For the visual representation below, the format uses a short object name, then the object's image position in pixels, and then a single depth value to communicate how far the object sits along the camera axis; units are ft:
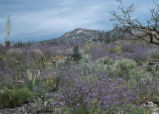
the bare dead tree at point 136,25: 32.96
